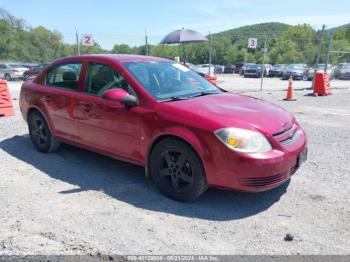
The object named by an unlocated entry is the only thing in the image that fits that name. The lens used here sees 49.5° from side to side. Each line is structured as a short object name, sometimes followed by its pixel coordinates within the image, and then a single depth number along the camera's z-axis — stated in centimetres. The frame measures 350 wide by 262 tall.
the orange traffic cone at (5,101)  959
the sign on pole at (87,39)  1756
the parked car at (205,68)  3655
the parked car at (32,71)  2831
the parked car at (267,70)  4098
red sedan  383
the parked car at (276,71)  3928
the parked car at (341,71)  3128
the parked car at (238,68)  5185
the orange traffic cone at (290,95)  1373
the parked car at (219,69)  5270
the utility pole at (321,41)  1708
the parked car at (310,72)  3142
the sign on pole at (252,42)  1780
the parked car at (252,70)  3803
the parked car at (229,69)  5256
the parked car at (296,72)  3356
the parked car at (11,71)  2957
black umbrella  2177
